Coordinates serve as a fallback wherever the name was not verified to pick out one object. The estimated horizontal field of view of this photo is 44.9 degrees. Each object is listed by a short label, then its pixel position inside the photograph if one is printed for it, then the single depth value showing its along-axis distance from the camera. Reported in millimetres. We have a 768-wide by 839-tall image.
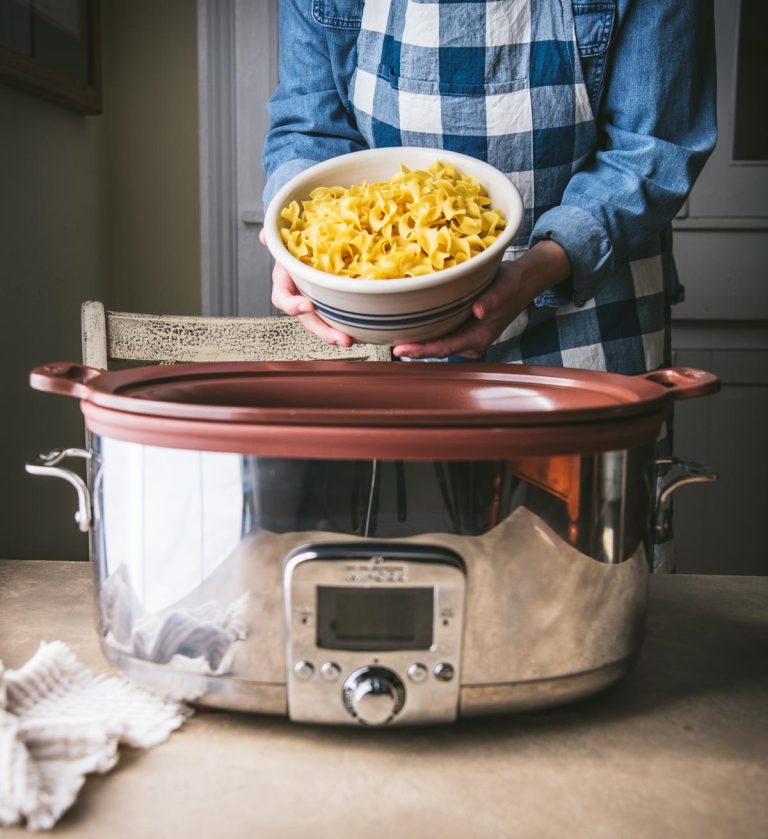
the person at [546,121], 942
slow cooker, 511
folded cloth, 476
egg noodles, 782
